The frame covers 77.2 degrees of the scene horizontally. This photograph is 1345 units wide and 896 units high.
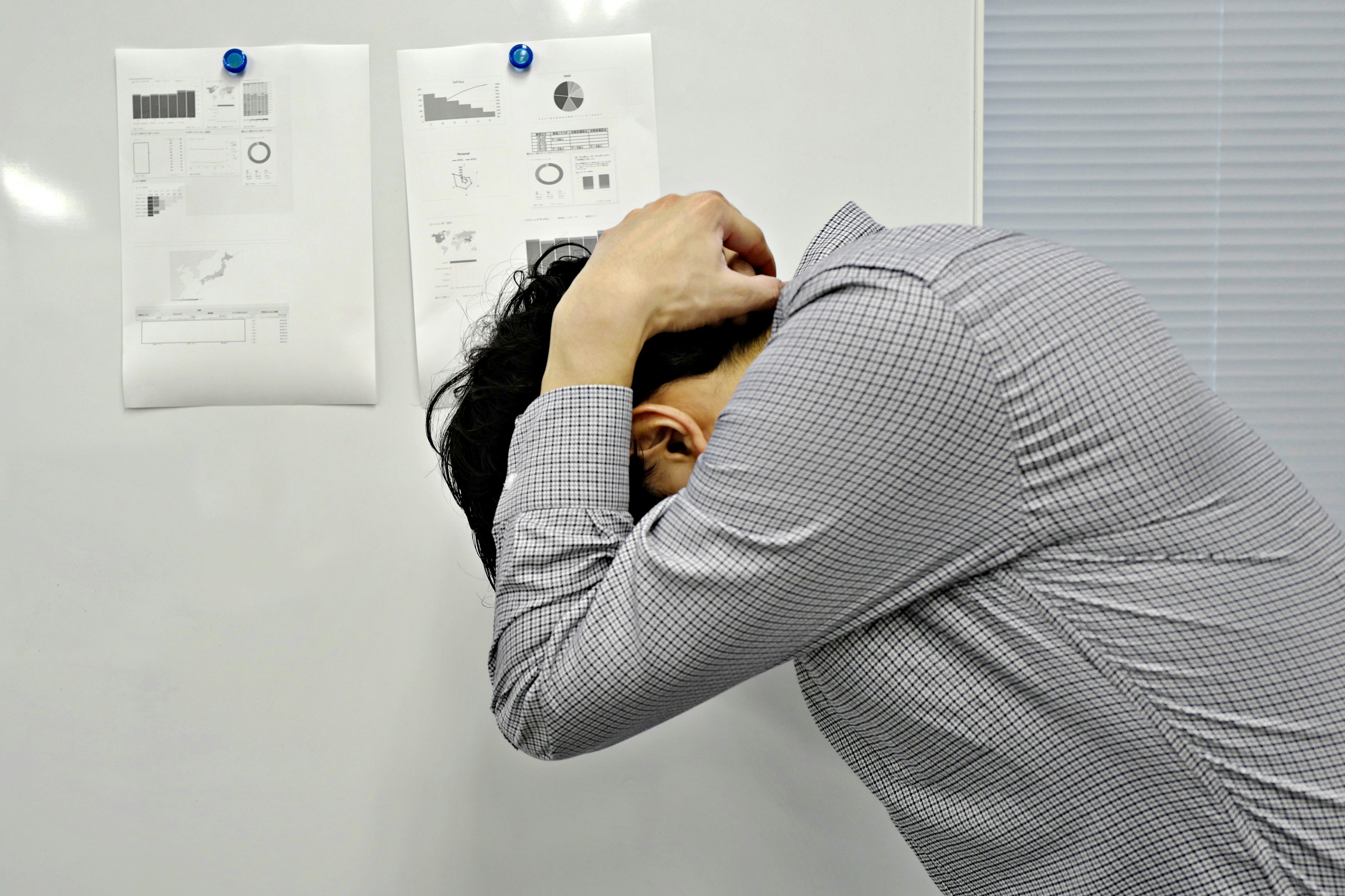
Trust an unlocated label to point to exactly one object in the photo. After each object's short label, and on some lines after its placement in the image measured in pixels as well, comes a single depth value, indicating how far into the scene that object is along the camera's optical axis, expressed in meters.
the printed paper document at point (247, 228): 0.92
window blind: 1.14
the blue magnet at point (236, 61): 0.91
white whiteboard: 0.93
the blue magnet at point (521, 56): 0.89
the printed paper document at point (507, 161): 0.90
